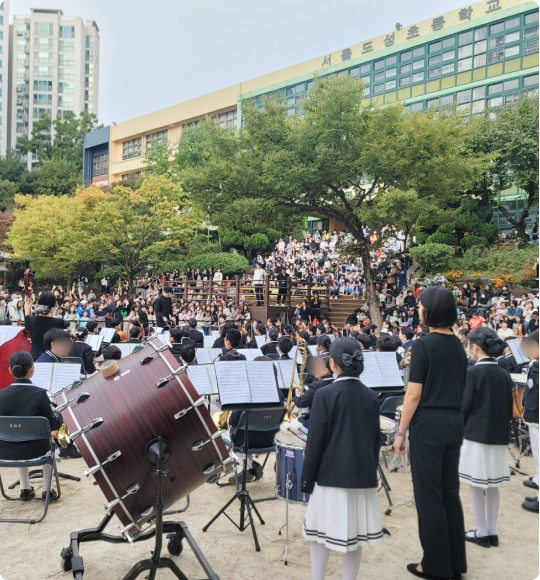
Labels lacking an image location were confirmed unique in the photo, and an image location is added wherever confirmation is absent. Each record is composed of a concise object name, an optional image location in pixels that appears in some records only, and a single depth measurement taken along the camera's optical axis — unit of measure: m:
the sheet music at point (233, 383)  4.60
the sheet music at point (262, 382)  4.71
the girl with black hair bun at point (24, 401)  5.09
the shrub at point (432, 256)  16.66
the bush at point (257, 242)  30.66
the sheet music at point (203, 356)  8.38
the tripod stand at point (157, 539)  3.40
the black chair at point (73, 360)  7.84
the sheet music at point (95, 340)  10.78
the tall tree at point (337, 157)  17.36
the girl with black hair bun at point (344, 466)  3.25
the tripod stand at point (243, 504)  4.73
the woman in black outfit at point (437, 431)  3.35
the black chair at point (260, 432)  5.33
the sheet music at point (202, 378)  6.05
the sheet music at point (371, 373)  6.35
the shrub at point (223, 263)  26.55
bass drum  3.39
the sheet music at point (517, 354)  7.06
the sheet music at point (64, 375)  5.96
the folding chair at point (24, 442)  4.92
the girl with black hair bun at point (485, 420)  4.12
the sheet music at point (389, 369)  6.45
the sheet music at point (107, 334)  11.48
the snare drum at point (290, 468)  4.23
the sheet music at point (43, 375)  5.93
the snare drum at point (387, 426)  4.63
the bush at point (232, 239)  29.89
